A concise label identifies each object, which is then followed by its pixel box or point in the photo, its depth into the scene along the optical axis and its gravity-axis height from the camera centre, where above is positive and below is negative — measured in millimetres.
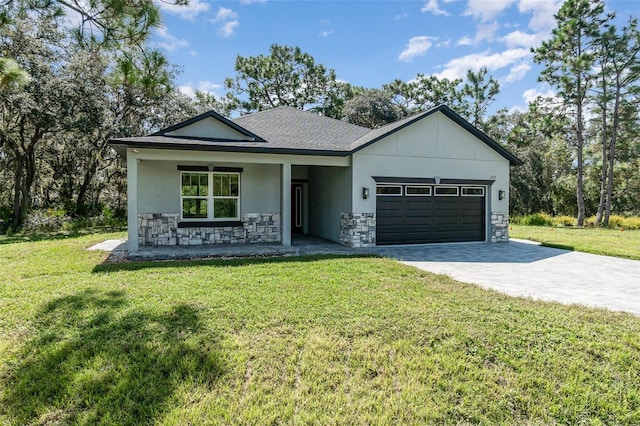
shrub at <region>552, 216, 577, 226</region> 22688 -901
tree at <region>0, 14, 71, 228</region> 14234 +4488
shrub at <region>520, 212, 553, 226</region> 22594 -841
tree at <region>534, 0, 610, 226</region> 20625 +9196
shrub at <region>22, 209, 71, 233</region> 16625 -832
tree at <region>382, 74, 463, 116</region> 31641 +10051
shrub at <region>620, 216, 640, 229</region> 21034 -927
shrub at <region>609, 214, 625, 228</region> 21791 -854
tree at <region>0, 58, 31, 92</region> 4970 +1793
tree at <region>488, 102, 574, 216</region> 26297 +2465
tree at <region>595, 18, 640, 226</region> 20266 +7662
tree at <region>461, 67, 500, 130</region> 30456 +9629
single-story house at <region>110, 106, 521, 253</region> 11281 +809
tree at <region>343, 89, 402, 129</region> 27375 +7338
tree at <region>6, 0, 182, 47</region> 5602 +2986
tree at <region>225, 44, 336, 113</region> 30672 +10656
